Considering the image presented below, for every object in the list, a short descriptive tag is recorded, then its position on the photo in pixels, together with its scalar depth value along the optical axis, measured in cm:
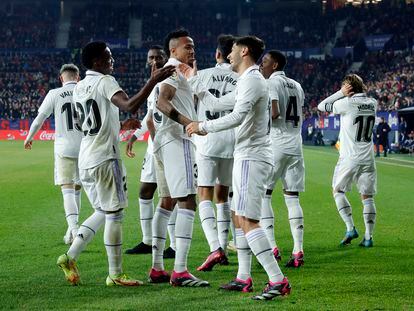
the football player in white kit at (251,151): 1358
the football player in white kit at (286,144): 1802
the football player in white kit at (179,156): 1484
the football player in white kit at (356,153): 2103
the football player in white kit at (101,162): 1498
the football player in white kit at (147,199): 1925
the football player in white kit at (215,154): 1741
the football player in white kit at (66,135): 2103
